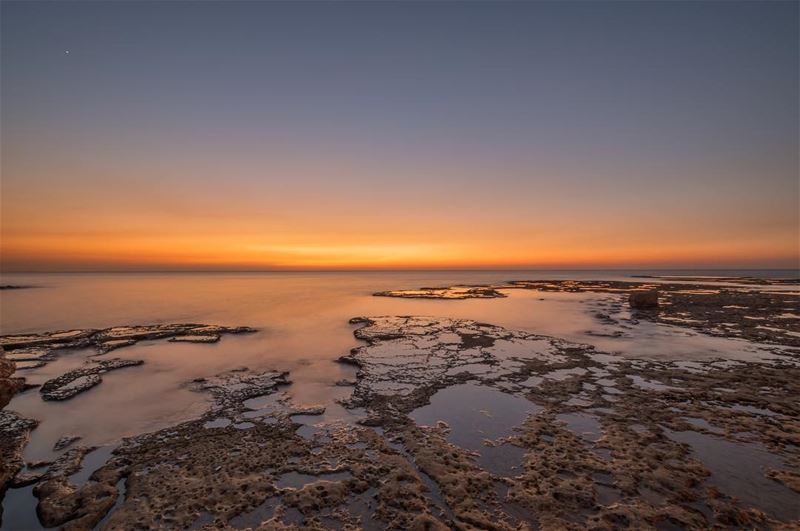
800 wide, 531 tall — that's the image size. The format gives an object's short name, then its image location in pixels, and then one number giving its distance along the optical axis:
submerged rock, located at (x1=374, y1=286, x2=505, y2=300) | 47.06
